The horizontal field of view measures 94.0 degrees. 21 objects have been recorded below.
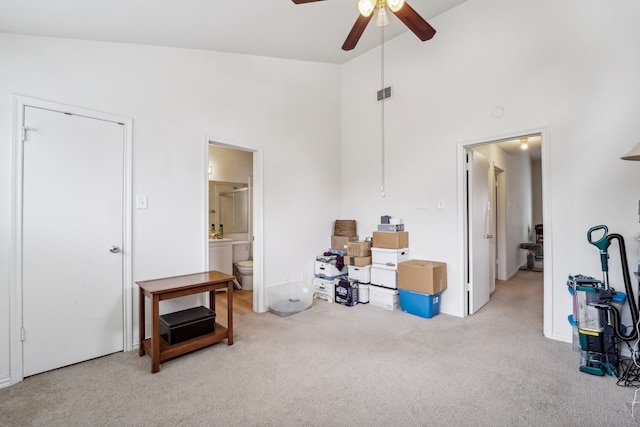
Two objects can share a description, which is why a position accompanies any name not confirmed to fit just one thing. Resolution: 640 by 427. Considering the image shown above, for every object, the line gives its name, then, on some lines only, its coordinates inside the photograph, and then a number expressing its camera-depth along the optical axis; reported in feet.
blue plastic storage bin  11.03
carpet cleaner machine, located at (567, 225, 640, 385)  7.20
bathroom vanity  14.76
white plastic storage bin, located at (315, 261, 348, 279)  13.47
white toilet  15.25
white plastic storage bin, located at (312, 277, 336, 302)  13.21
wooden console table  7.34
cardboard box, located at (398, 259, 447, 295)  10.84
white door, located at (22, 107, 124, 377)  7.20
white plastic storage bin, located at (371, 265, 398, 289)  12.16
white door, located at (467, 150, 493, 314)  11.50
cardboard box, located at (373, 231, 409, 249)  12.16
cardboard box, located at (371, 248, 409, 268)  12.14
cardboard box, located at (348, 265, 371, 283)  12.93
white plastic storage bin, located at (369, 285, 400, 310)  12.06
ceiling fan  6.62
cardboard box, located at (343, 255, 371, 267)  12.92
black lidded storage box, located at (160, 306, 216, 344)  7.95
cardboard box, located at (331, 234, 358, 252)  14.01
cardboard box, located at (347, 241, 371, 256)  12.96
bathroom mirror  17.75
